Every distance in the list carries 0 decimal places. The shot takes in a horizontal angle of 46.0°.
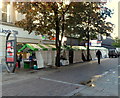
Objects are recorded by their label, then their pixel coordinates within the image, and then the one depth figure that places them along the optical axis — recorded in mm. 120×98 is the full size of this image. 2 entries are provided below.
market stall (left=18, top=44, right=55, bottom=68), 13212
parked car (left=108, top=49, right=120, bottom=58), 32938
